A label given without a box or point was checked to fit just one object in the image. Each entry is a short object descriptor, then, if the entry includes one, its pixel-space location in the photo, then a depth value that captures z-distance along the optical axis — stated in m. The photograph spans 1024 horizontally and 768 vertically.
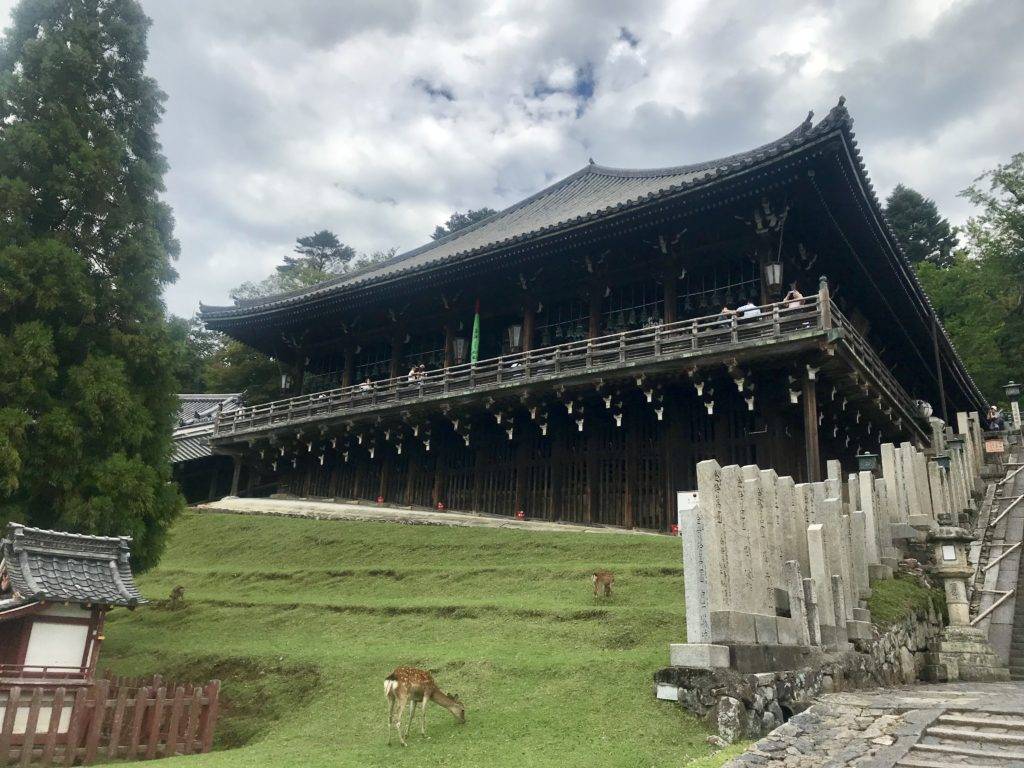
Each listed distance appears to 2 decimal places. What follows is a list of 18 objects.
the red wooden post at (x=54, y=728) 7.06
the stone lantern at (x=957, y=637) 10.44
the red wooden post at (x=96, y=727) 7.31
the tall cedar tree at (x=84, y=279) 11.24
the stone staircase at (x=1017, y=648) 10.94
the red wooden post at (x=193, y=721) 7.72
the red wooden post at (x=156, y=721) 7.50
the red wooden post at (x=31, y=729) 6.97
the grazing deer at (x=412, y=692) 6.61
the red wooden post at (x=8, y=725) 6.98
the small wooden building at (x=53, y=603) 7.98
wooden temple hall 16.91
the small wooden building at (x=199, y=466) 32.91
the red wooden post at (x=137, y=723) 7.43
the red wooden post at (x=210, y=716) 7.88
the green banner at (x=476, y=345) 22.36
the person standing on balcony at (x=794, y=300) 15.98
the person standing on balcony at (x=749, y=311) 16.58
